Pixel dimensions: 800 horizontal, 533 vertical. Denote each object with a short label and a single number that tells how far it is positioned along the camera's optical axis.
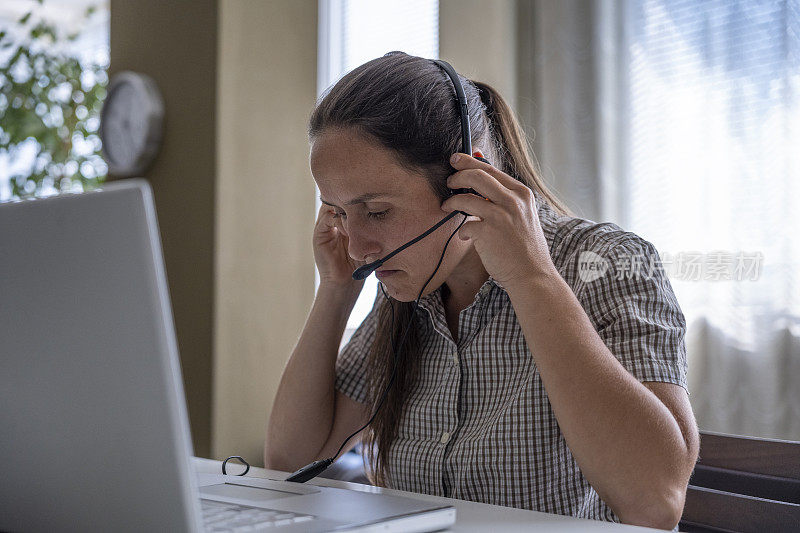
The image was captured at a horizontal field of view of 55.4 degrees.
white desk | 0.66
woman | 0.84
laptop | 0.43
